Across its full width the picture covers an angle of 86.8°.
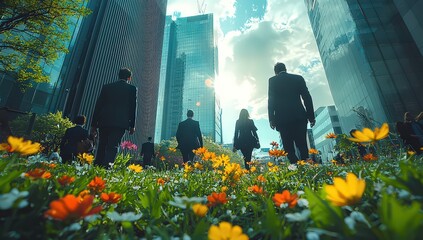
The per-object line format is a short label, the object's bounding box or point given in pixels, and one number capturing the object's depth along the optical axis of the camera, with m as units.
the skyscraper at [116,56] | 25.84
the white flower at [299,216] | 0.64
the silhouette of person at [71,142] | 4.75
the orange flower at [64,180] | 1.13
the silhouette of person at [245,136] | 5.93
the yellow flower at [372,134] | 0.93
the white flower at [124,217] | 0.75
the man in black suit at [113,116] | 4.01
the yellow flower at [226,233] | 0.59
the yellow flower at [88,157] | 2.85
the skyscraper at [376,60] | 24.17
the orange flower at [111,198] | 1.06
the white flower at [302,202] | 0.94
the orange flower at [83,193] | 1.13
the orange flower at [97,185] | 1.21
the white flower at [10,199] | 0.57
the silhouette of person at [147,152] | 9.89
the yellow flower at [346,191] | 0.64
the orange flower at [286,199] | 0.87
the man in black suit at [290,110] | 3.91
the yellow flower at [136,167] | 2.71
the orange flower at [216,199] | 1.04
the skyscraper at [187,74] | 95.31
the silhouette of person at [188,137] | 6.23
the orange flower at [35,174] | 1.02
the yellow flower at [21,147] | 1.02
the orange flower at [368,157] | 2.31
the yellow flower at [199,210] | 0.84
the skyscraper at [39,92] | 21.94
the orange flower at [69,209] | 0.59
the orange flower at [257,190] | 1.33
